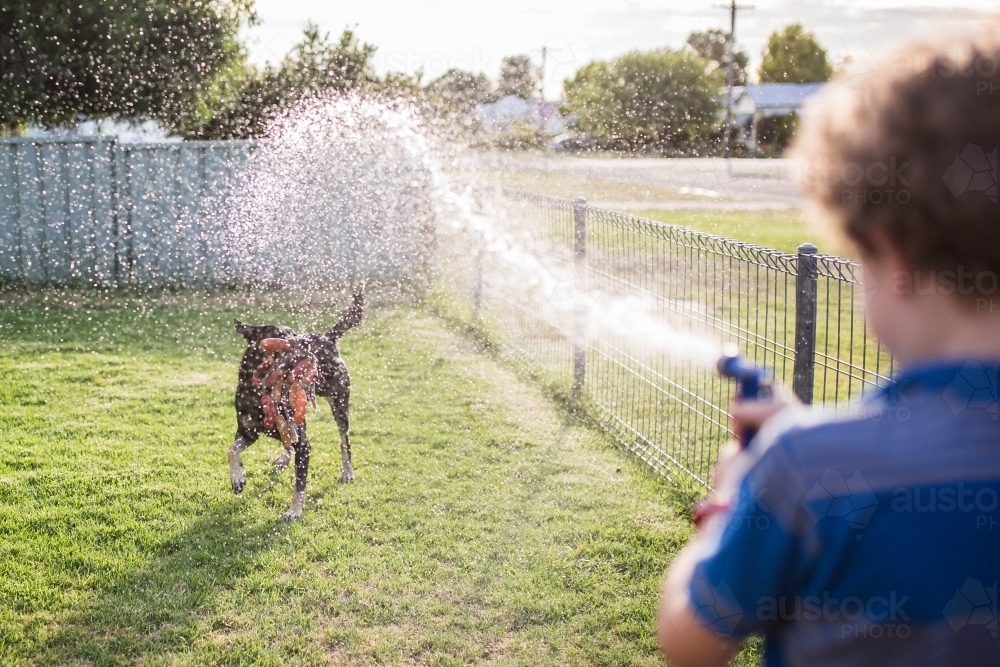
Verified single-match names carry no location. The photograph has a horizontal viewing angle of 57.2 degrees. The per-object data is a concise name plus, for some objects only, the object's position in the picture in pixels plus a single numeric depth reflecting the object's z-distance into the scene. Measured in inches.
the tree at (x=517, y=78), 1649.9
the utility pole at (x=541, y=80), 1537.4
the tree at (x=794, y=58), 1728.6
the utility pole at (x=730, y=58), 1358.9
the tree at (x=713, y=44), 1731.1
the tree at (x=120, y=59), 465.1
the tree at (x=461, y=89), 1066.1
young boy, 36.2
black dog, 185.3
